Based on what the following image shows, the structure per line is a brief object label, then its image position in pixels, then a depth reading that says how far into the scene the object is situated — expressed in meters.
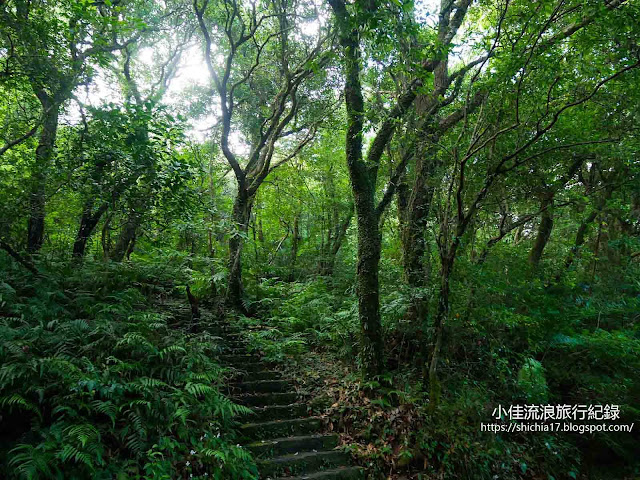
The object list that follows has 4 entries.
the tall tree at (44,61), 5.83
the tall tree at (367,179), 5.83
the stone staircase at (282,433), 4.59
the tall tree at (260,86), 8.69
